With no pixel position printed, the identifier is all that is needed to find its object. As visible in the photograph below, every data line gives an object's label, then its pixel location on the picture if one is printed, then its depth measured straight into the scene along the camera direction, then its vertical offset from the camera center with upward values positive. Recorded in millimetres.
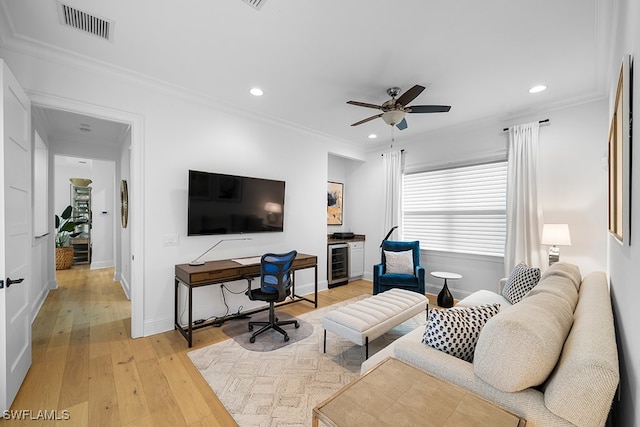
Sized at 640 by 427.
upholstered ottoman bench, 2336 -949
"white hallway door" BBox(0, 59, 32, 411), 1759 -189
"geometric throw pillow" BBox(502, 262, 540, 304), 2801 -710
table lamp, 3168 -270
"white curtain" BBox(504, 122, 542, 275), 3547 +180
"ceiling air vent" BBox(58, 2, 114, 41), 2005 +1453
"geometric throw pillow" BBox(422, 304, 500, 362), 1431 -623
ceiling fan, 2789 +1115
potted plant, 6215 -721
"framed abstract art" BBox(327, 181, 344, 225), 5785 +227
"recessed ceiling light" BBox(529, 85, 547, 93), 3090 +1429
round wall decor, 4301 +146
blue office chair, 2875 -727
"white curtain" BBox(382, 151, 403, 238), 5094 +411
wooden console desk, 2799 -684
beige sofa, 938 -584
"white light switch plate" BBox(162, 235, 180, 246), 3133 -330
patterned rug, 1888 -1360
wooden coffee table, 957 -719
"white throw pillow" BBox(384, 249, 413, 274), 4152 -745
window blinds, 4090 +82
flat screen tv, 3246 +103
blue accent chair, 3893 -934
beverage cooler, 5031 -976
